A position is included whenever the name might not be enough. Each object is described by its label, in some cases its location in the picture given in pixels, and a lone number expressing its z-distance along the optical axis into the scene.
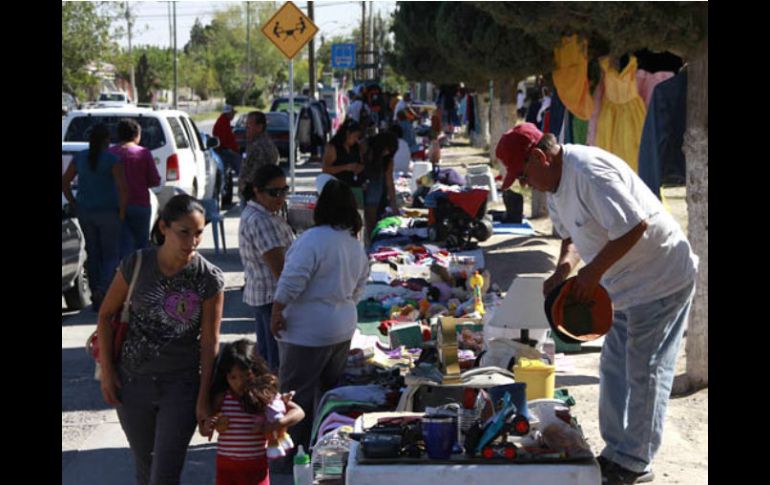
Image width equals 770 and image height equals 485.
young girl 5.46
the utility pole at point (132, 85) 69.76
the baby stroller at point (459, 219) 13.66
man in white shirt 5.47
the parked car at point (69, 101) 48.55
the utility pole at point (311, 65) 39.63
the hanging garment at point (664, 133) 9.48
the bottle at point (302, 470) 5.71
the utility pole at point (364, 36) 73.25
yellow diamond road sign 16.25
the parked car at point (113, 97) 62.89
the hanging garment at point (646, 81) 11.60
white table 4.98
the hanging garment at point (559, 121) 13.96
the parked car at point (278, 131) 32.78
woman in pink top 12.20
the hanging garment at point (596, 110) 12.23
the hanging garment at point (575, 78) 12.80
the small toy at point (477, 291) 9.56
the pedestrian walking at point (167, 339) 5.25
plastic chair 15.16
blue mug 5.09
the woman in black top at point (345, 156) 13.76
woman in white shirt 6.70
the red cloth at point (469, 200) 13.84
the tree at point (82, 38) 47.78
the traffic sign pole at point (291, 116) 15.61
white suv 16.69
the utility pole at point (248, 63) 100.62
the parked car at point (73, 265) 11.84
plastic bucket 6.67
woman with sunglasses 7.60
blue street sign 45.97
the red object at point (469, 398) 5.56
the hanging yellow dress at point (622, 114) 11.66
